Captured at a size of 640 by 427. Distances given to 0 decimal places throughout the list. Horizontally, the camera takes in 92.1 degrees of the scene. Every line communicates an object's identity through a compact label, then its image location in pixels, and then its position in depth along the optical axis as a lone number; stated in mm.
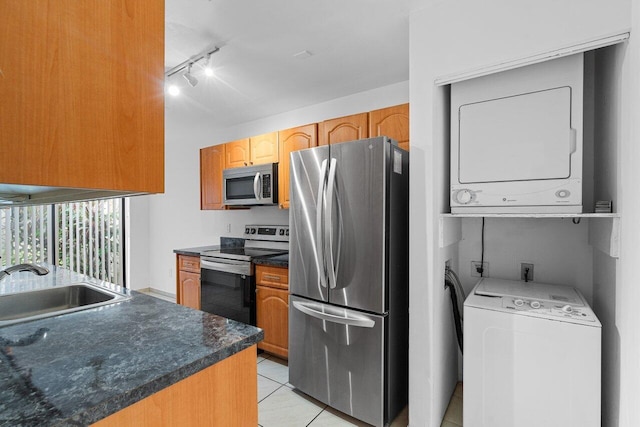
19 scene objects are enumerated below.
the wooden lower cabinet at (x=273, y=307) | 2615
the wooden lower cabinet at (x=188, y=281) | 3359
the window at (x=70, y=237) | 3670
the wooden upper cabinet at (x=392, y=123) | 2342
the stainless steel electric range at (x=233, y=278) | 2811
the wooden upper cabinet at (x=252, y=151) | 3146
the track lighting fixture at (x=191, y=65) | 2232
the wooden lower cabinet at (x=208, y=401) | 741
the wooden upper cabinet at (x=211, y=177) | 3625
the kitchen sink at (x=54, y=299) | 1424
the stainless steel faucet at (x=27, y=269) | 1173
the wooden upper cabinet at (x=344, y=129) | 2527
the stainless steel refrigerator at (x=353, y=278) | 1846
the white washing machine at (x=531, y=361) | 1417
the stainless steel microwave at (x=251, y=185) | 3039
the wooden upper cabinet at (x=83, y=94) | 623
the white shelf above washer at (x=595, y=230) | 1363
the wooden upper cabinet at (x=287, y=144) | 2838
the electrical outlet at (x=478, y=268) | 2252
